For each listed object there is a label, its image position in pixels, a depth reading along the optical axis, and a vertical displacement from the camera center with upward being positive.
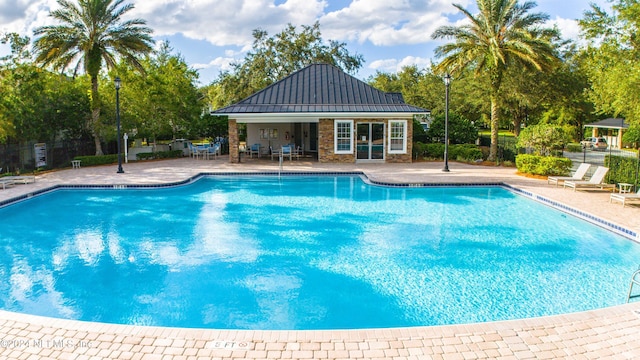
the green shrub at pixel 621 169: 14.13 -0.87
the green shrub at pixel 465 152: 22.67 -0.55
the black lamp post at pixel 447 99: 18.11 +1.66
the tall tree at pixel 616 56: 14.08 +3.00
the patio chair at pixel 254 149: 25.20 -0.44
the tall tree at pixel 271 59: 34.12 +6.18
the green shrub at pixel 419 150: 24.11 -0.47
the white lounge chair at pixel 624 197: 12.04 -1.47
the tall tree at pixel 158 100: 22.66 +2.06
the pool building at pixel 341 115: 21.59 +1.21
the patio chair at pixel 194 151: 24.94 -0.55
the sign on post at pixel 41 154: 19.38 -0.56
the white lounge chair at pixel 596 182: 14.38 -1.31
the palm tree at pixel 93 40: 19.97 +4.52
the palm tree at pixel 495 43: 19.23 +4.20
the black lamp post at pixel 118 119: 17.52 +0.86
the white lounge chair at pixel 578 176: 15.18 -1.15
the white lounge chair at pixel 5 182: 15.34 -1.39
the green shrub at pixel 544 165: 17.17 -0.90
